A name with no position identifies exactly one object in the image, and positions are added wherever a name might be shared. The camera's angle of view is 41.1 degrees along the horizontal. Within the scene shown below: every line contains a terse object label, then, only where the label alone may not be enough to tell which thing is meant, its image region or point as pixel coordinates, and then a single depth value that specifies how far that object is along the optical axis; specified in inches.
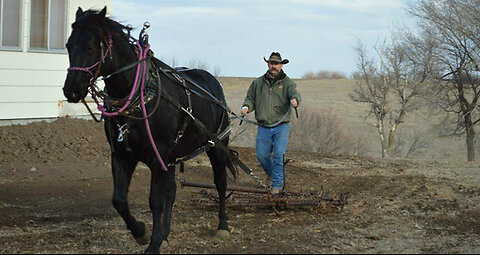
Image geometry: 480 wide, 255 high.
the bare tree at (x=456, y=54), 1244.5
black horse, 237.6
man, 382.9
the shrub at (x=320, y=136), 1355.8
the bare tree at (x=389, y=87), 1720.0
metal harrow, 353.1
